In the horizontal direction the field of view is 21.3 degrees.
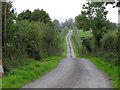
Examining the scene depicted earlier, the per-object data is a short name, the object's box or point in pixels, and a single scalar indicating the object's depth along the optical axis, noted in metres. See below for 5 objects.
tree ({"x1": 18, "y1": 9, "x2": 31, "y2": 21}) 65.88
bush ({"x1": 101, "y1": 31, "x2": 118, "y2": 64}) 36.96
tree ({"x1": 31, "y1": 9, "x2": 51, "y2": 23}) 69.12
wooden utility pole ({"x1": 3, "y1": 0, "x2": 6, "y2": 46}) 24.69
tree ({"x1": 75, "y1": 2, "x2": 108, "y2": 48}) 62.88
